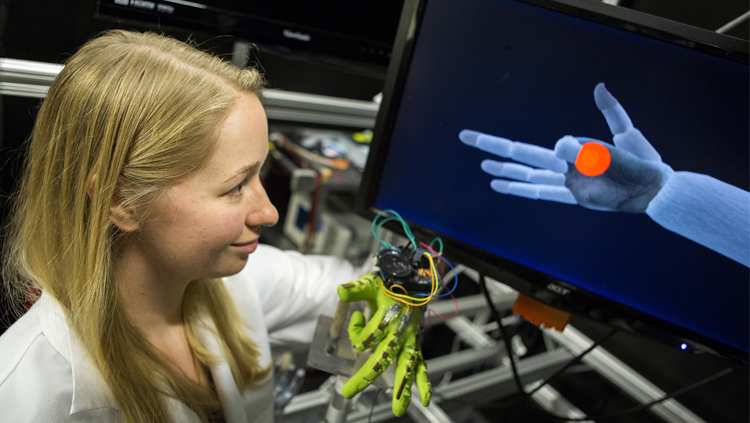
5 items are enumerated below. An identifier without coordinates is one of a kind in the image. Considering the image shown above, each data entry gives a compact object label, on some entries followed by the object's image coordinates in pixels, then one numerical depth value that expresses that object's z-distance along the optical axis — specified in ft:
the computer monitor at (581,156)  2.08
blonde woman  1.71
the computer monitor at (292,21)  2.68
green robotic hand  2.10
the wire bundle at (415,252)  2.14
